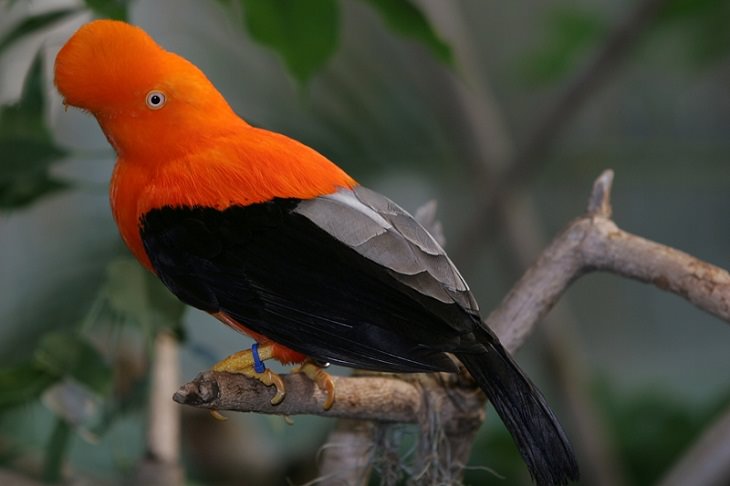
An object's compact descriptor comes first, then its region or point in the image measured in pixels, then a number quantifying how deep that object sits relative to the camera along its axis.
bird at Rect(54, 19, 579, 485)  3.48
